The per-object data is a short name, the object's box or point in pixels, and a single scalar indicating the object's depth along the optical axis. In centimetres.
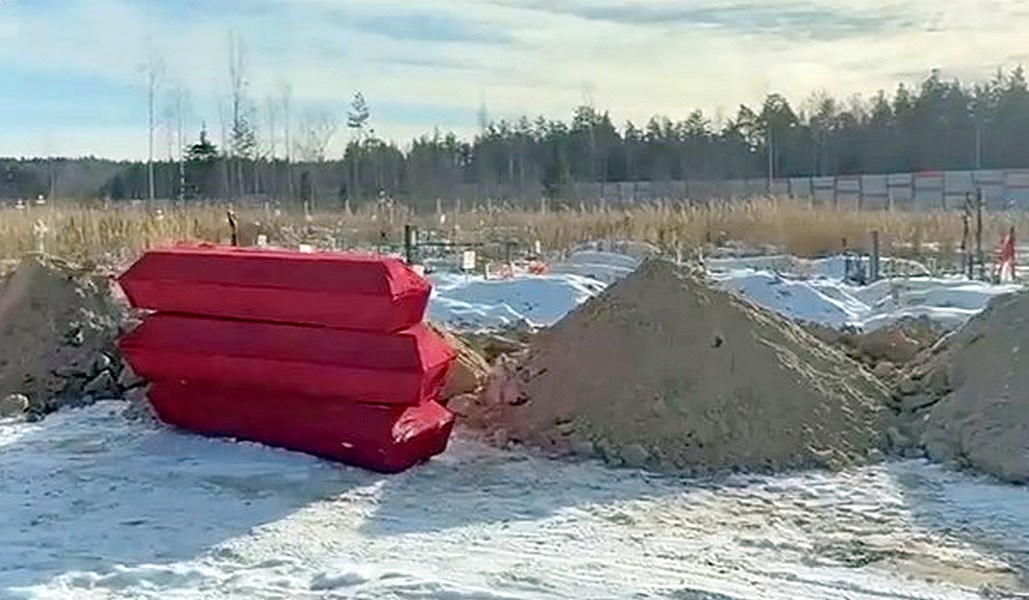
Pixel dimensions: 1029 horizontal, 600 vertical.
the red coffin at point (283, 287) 641
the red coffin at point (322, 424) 636
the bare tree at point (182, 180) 4116
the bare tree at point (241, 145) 4181
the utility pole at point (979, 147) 5596
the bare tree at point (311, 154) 4512
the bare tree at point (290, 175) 4448
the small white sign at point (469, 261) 1555
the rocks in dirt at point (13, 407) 784
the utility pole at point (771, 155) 5366
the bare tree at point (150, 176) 3735
